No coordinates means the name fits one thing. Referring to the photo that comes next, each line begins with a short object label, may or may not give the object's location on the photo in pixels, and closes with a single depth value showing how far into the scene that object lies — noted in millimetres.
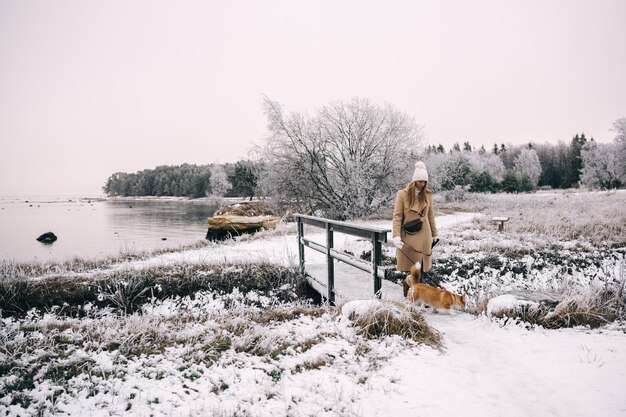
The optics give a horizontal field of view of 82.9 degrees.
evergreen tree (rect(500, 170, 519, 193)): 49031
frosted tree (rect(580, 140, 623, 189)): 46925
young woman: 4914
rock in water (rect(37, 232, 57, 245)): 22327
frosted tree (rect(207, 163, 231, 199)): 80188
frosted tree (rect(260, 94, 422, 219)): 20031
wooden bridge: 4895
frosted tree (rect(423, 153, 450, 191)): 22734
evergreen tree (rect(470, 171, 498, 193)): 50281
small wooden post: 12248
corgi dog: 4641
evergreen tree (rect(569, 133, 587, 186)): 62278
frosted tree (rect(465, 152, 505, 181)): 69844
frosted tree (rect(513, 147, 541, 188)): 65325
